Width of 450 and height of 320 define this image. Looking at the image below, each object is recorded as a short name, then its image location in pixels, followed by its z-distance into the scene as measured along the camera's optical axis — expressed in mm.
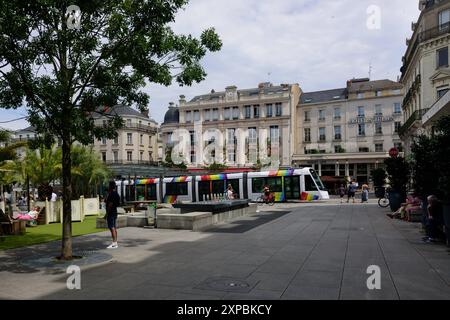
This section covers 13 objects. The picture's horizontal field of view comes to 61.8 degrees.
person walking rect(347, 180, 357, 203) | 28300
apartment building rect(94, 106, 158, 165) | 66312
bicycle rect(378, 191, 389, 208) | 22930
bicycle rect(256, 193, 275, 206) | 27781
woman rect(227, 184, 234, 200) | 25823
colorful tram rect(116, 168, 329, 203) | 29547
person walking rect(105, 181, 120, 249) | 9977
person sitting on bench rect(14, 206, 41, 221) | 15018
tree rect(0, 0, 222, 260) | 7977
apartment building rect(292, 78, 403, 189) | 53656
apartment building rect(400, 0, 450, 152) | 31266
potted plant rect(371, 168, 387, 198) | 22547
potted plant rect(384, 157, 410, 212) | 18219
